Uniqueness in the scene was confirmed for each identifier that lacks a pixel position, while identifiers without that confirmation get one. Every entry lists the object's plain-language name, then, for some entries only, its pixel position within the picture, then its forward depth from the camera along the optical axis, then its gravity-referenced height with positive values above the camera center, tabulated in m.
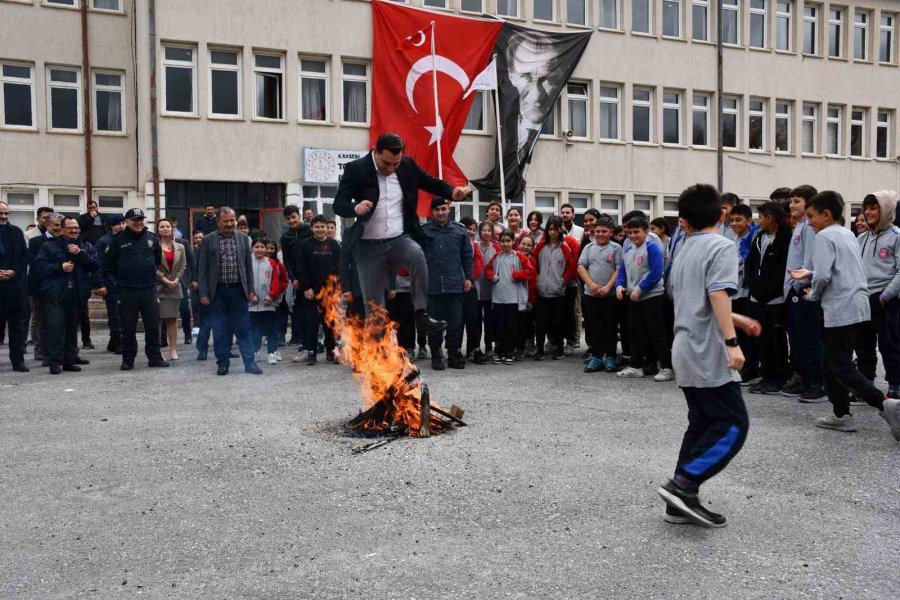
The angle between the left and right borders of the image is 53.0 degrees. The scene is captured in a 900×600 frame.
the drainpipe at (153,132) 25.08 +4.01
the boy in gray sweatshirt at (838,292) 7.54 -0.16
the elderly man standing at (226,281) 12.44 -0.08
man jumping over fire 8.16 +0.57
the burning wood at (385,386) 7.89 -1.00
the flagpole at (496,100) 25.44 +4.96
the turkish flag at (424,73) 24.58 +5.63
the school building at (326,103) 25.41 +5.58
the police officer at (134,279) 12.90 -0.05
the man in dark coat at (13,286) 12.57 -0.15
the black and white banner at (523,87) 27.72 +5.84
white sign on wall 26.89 +3.36
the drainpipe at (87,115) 25.59 +4.57
